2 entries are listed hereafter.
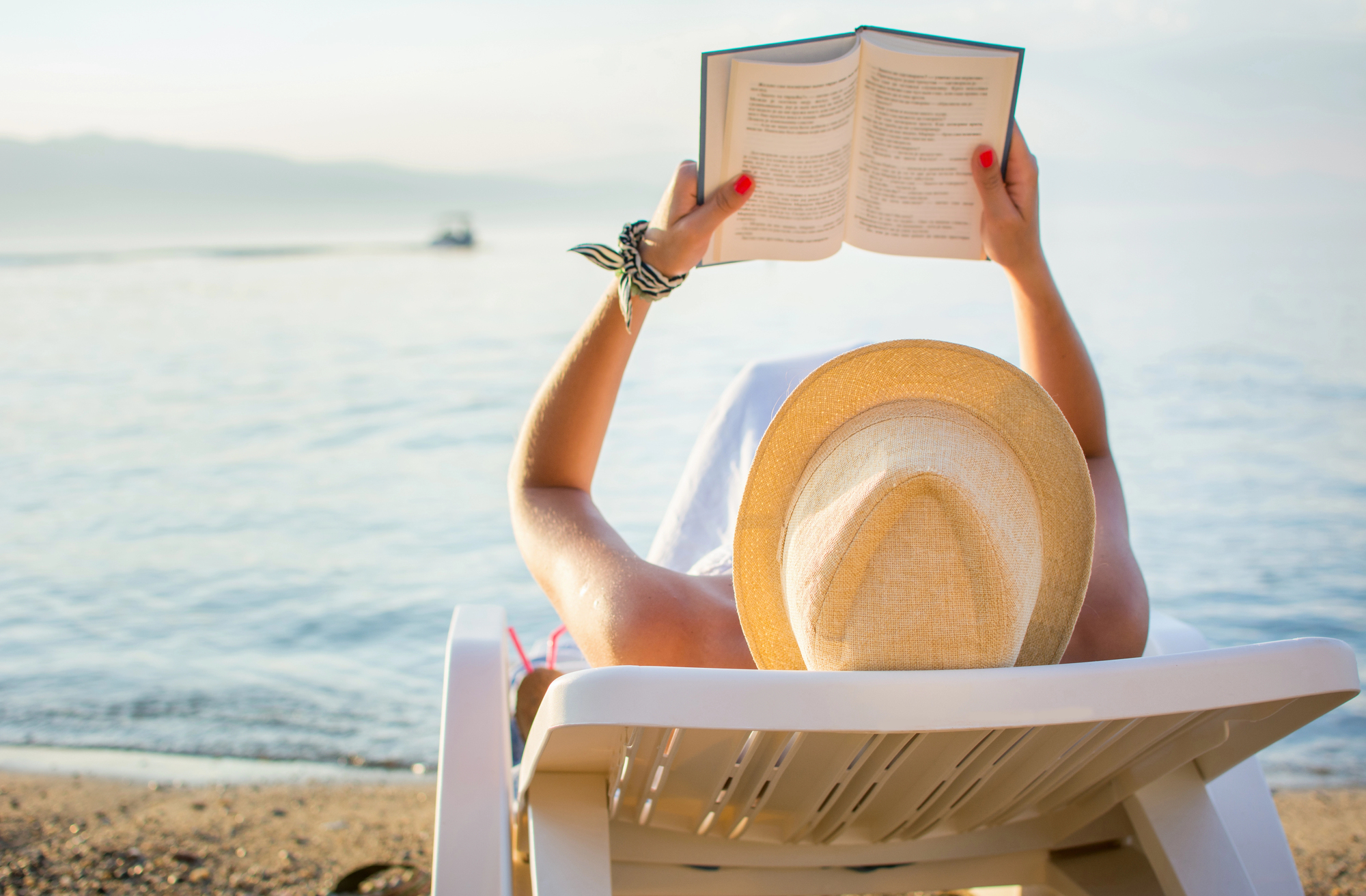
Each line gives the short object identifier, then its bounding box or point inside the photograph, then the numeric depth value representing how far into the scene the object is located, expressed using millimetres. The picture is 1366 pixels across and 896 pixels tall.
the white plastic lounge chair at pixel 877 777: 761
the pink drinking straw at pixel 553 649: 1787
